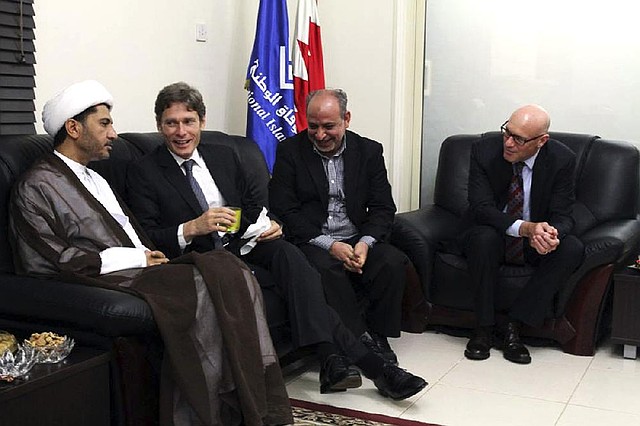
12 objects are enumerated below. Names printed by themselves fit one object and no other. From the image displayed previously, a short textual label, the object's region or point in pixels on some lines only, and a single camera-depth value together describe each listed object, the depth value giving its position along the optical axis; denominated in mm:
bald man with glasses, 3957
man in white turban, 2762
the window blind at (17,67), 3389
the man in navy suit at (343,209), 3809
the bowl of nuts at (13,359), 2426
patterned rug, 3133
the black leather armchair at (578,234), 4012
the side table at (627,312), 3959
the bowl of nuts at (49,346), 2568
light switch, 4727
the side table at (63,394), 2381
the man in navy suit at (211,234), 3365
